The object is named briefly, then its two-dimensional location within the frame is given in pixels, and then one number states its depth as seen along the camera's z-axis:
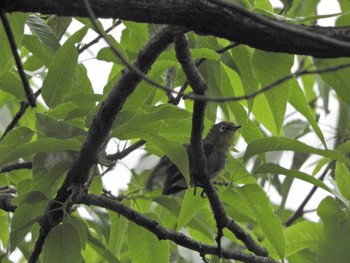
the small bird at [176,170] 9.42
